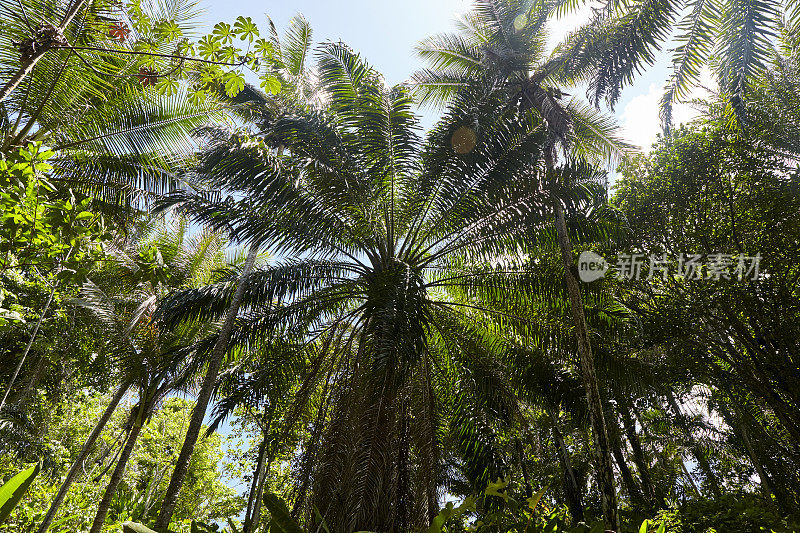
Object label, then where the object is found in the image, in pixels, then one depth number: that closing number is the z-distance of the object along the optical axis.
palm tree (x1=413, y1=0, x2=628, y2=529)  6.62
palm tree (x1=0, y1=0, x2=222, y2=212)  4.90
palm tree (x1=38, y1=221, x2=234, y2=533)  8.49
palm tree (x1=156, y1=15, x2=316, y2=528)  6.66
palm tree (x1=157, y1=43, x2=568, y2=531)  6.23
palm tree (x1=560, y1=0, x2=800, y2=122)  6.98
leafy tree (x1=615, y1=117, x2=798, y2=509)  8.06
